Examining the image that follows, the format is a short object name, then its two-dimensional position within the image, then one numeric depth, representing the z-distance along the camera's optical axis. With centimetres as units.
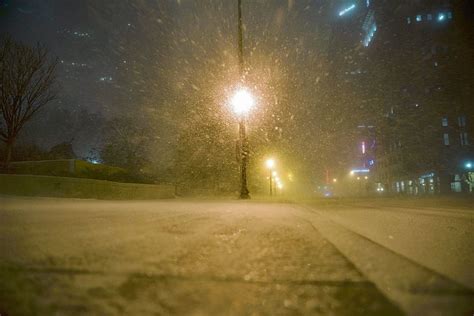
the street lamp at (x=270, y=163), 3463
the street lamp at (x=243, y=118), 1742
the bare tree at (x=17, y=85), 2078
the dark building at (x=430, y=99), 6894
